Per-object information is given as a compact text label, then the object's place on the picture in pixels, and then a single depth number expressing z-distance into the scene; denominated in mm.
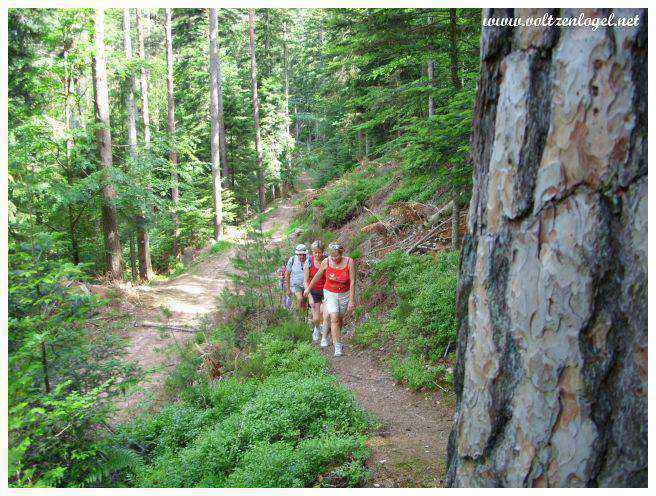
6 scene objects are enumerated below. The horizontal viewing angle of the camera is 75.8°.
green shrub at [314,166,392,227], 14688
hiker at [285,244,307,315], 8125
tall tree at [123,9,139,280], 15152
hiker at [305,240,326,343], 7695
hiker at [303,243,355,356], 6914
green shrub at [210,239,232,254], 19438
